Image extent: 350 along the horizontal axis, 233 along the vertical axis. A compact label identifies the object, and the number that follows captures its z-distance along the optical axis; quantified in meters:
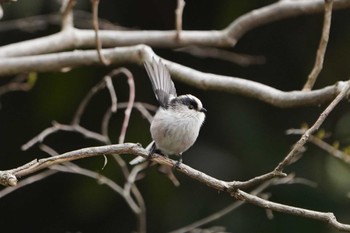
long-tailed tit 6.43
